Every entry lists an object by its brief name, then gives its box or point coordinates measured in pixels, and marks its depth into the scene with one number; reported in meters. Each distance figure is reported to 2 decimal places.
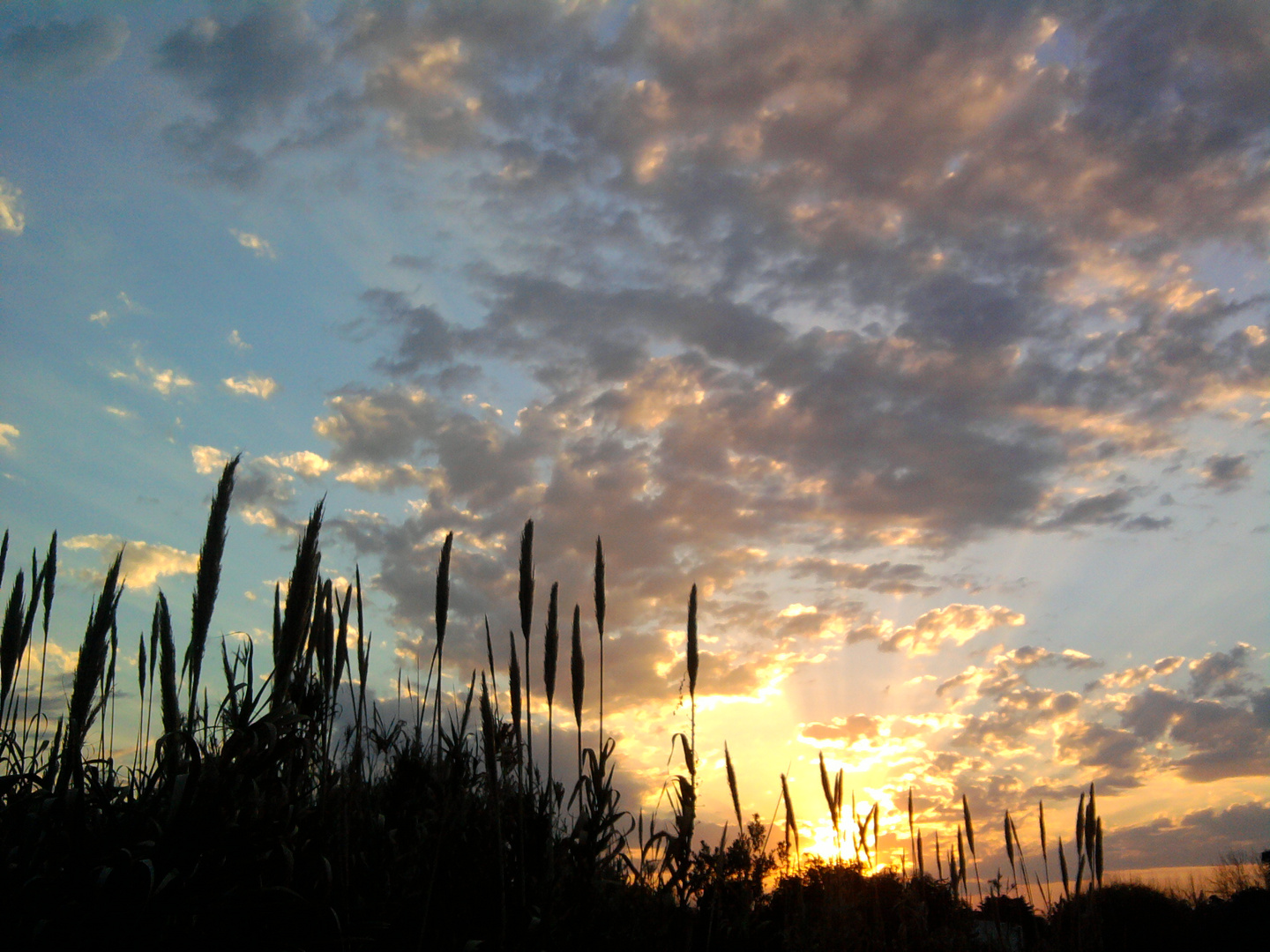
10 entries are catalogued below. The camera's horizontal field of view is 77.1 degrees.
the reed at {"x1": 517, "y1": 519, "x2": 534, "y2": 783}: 3.25
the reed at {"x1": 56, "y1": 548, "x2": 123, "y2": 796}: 2.22
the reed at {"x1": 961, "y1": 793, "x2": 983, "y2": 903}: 9.23
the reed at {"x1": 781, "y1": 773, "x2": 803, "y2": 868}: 6.67
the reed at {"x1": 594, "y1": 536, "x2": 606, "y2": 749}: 4.12
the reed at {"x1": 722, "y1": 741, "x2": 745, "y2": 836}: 4.90
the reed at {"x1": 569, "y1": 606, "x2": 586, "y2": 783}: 3.78
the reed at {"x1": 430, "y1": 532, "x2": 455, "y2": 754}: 2.99
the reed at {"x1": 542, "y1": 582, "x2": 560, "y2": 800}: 3.51
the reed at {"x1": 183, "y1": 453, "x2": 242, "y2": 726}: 2.20
